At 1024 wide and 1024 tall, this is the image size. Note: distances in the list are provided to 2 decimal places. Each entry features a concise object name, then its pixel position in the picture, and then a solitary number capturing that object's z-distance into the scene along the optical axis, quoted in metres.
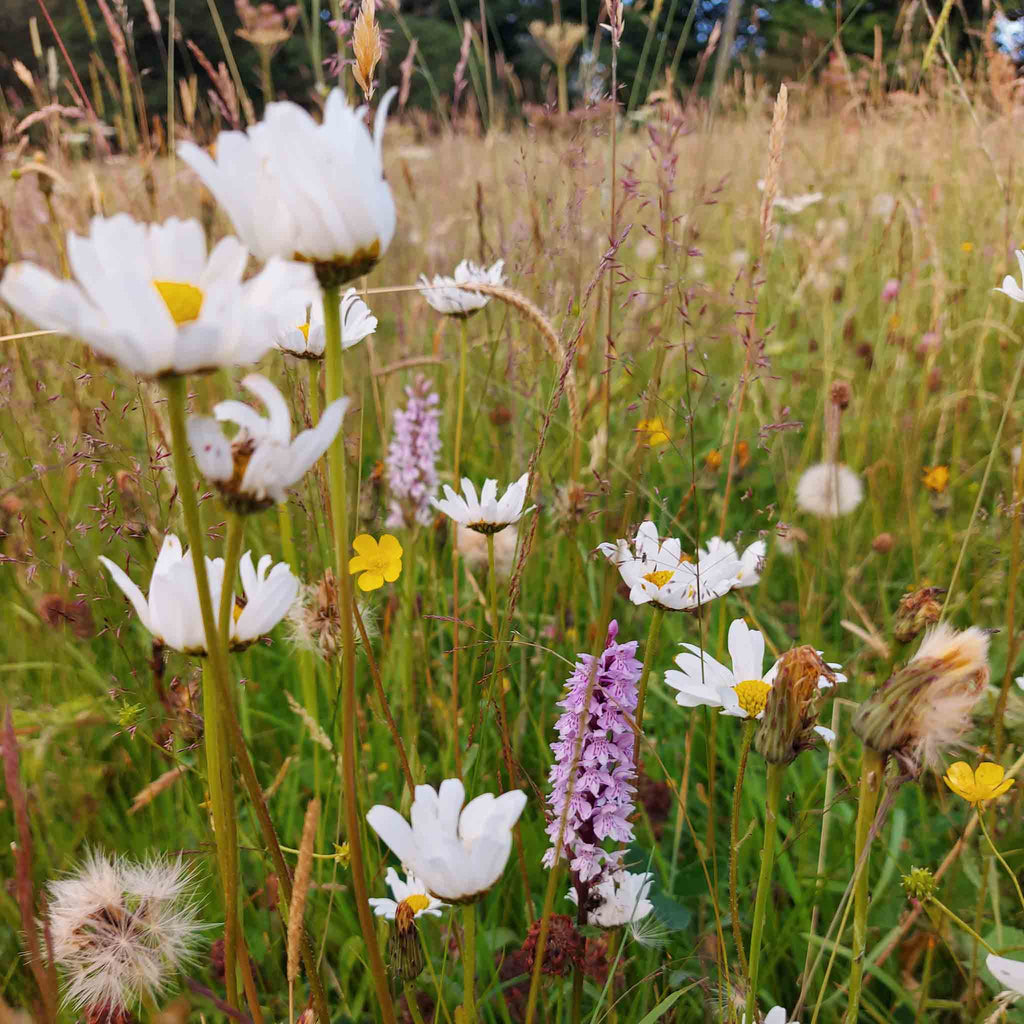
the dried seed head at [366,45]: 0.31
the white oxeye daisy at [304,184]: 0.23
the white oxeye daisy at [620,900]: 0.34
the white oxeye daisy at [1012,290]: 0.39
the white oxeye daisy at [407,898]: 0.35
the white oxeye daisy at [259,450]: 0.22
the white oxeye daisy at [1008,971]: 0.25
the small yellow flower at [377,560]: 0.43
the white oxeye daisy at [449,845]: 0.25
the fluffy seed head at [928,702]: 0.25
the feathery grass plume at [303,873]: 0.25
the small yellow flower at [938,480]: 0.63
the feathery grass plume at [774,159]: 0.41
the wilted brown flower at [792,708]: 0.27
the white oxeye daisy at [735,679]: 0.31
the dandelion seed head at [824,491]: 0.63
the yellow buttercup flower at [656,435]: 0.53
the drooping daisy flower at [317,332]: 0.35
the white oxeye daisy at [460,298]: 0.47
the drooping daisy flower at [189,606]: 0.26
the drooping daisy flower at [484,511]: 0.37
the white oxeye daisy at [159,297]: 0.21
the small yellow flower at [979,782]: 0.33
